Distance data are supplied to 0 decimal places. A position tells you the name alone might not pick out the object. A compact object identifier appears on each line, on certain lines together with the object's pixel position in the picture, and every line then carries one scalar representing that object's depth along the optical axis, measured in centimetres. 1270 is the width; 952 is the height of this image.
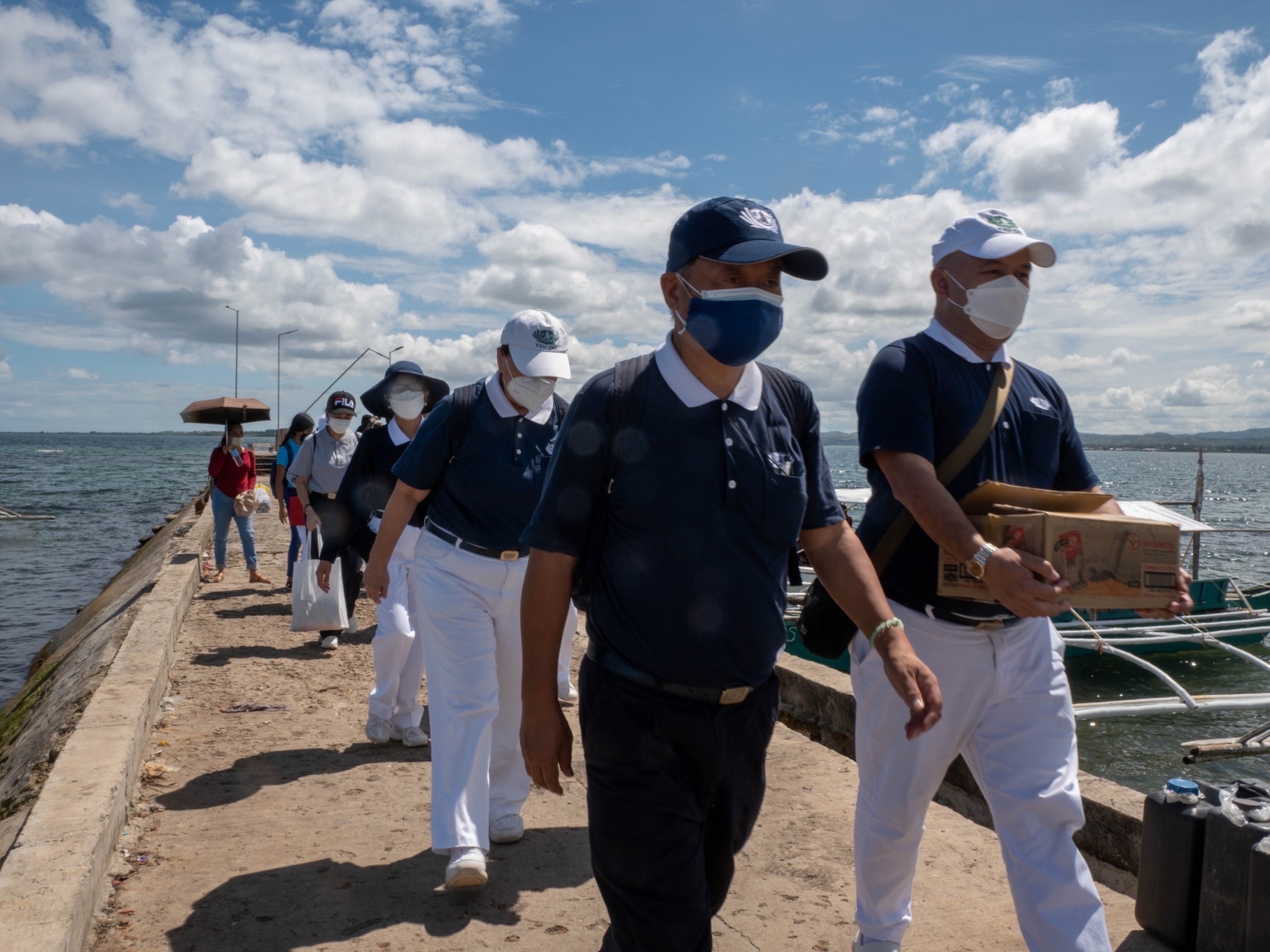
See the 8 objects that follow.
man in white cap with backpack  407
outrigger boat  880
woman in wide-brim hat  591
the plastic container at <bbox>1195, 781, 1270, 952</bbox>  317
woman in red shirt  1257
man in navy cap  231
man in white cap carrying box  279
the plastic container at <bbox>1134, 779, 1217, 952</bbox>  334
